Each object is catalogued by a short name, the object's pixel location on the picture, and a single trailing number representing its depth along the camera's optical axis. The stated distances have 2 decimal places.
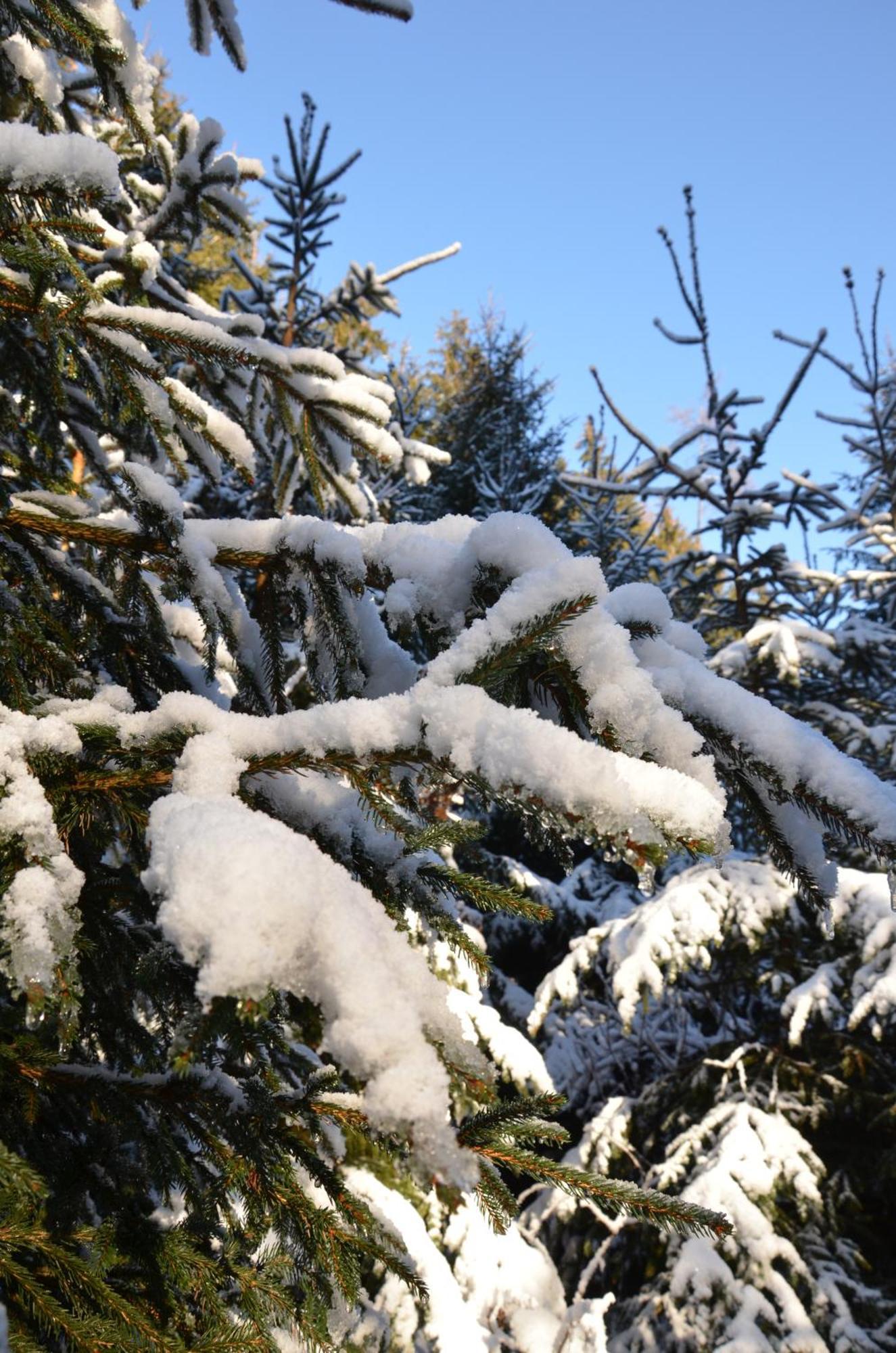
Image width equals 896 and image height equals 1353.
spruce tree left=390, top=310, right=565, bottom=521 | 11.54
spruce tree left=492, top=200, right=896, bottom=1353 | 3.39
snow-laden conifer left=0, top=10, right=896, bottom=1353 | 0.74
